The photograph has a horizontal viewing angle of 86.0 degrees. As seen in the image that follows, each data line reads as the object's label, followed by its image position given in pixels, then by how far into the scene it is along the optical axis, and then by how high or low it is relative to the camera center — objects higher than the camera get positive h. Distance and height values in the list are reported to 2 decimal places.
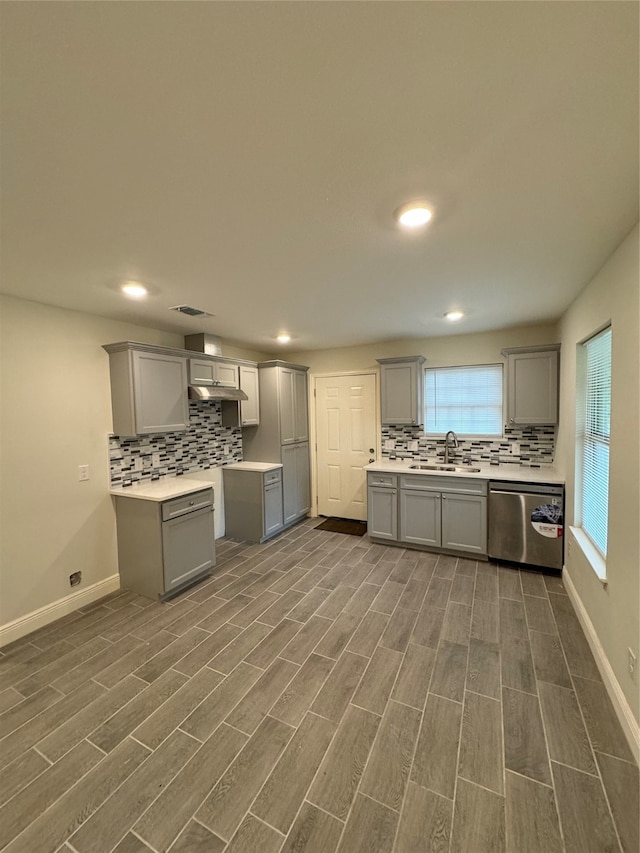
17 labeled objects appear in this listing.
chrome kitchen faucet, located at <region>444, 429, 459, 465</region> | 4.18 -0.44
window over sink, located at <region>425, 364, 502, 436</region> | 4.10 +0.11
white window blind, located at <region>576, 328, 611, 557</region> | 2.27 -0.21
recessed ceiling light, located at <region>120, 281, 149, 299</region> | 2.37 +0.89
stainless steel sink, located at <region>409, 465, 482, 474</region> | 3.90 -0.70
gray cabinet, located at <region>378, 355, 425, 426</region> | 4.19 +0.24
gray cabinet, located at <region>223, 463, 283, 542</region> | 4.16 -1.14
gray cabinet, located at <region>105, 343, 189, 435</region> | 3.05 +0.22
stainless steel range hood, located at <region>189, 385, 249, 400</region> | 3.56 +0.22
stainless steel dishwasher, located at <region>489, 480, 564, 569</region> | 3.19 -1.12
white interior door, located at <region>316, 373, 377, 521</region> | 4.82 -0.43
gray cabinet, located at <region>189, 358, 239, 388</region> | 3.64 +0.45
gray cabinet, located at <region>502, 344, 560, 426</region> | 3.50 +0.23
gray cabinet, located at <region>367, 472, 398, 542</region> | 3.98 -1.13
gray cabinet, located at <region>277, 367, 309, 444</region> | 4.55 +0.09
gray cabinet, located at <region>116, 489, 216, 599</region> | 2.93 -1.16
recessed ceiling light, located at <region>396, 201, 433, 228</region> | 1.53 +0.90
